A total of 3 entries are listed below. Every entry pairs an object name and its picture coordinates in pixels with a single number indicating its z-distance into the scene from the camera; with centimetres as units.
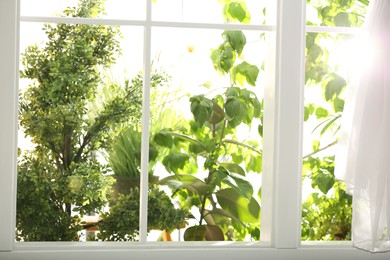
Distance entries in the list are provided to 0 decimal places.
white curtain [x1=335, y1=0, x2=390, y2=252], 420
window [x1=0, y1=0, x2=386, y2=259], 440
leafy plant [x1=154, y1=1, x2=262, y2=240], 500
